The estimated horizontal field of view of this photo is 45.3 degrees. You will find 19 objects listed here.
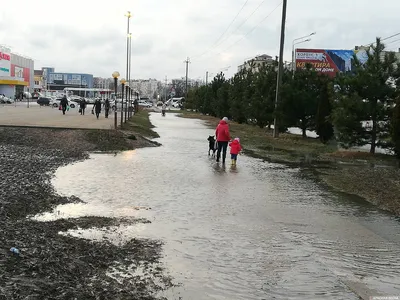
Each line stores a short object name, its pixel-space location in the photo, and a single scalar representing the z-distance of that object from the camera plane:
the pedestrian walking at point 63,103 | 43.39
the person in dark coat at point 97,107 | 38.81
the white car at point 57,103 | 70.19
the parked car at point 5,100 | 75.44
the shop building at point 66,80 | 174.25
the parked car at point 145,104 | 114.82
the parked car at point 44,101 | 76.81
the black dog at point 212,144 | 18.42
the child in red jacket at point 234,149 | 16.19
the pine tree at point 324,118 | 27.38
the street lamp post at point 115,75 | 29.16
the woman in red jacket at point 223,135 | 16.45
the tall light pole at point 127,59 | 54.50
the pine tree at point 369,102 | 20.02
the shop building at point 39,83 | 152.45
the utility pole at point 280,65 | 30.00
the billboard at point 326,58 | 78.75
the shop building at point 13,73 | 91.56
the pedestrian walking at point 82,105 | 46.47
